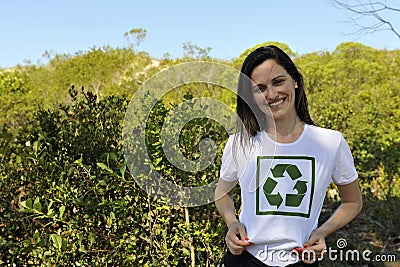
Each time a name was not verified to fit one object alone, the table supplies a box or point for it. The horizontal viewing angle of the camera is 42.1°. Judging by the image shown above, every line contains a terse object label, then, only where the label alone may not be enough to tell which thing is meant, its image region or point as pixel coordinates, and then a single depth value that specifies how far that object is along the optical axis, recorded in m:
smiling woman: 1.45
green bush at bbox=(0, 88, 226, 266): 2.64
